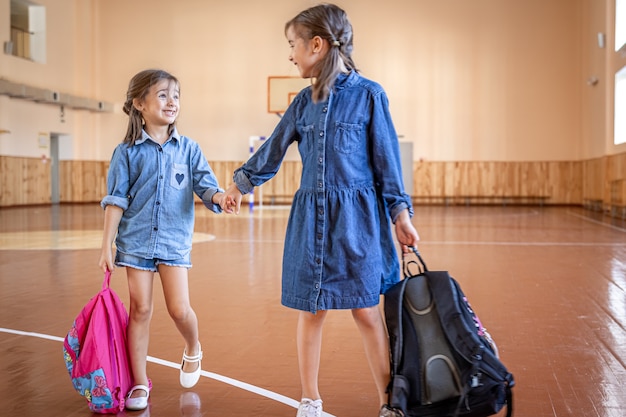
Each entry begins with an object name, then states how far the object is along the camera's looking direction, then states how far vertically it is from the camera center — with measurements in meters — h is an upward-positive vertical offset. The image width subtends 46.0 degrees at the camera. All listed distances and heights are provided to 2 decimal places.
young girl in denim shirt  2.83 -0.11
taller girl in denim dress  2.36 -0.07
